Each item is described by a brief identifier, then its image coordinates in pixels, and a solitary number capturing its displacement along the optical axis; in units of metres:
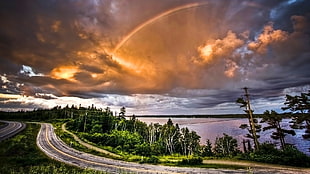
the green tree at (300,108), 29.53
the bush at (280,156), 23.59
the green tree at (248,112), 32.38
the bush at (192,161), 27.61
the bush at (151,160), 29.79
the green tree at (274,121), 36.97
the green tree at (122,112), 112.94
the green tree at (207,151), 56.69
